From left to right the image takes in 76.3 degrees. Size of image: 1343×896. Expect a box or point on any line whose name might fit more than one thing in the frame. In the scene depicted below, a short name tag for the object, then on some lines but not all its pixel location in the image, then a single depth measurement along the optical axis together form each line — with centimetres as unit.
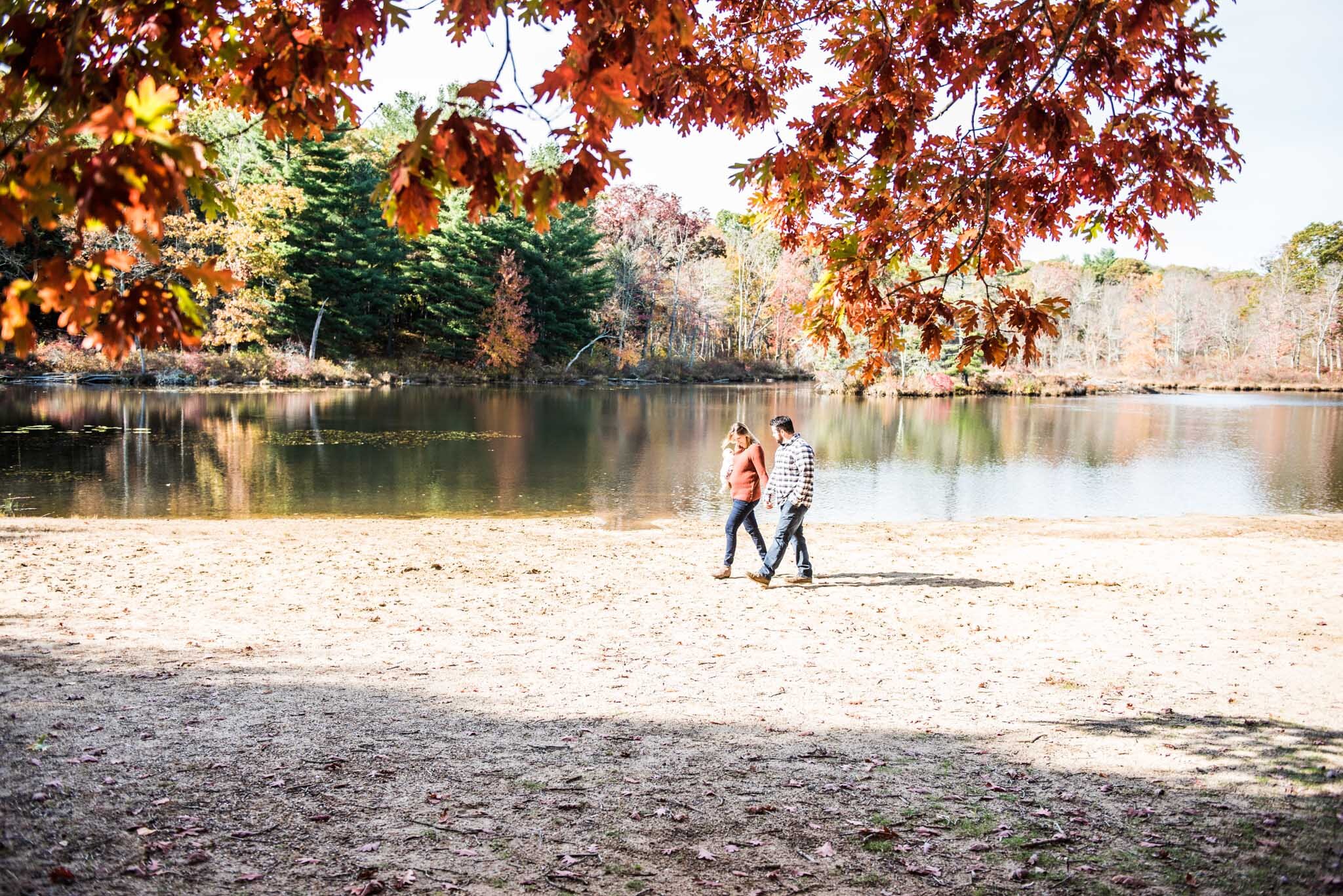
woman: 959
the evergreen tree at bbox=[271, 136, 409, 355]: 4928
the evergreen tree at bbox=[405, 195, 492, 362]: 5591
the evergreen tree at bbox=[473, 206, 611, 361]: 5797
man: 911
